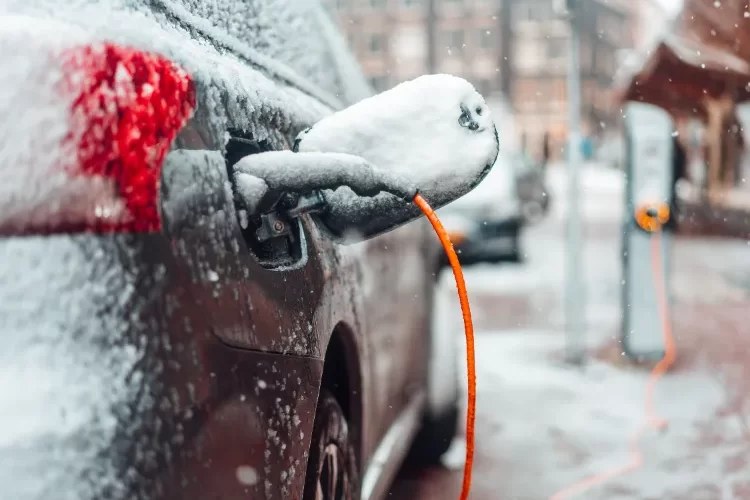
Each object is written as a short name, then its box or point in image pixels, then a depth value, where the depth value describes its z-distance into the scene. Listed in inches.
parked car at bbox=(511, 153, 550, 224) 792.9
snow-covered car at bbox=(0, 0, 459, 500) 43.8
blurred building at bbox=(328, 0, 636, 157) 2368.7
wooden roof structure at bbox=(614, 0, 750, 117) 414.6
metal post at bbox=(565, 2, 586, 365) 248.7
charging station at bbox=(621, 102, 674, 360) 251.3
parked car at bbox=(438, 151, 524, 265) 461.4
